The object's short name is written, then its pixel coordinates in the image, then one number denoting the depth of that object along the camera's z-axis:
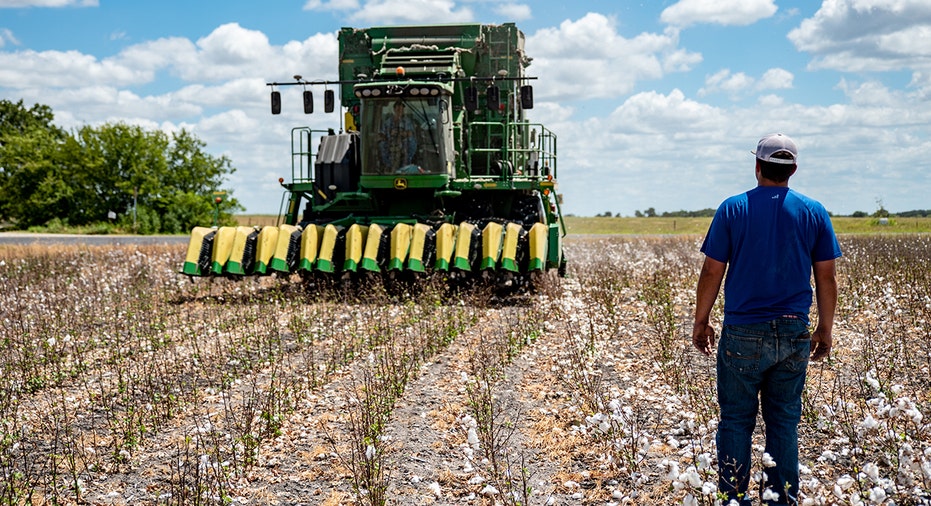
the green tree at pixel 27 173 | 55.81
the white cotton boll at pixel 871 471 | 4.48
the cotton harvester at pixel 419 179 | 15.55
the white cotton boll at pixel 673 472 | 4.46
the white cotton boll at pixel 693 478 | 4.34
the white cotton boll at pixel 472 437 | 5.45
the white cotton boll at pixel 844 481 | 4.66
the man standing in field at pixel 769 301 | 4.96
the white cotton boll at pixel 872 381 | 6.24
